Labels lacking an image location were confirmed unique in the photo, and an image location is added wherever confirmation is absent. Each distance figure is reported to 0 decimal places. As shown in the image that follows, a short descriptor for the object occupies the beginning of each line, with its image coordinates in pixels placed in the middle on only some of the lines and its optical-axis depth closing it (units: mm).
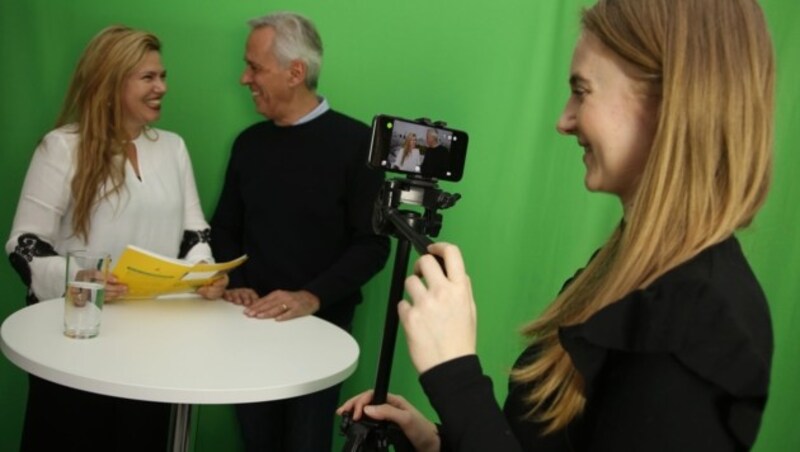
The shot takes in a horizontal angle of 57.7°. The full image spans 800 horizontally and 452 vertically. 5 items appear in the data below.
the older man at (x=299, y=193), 2236
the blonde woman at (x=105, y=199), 1870
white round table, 1245
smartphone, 1214
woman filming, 705
